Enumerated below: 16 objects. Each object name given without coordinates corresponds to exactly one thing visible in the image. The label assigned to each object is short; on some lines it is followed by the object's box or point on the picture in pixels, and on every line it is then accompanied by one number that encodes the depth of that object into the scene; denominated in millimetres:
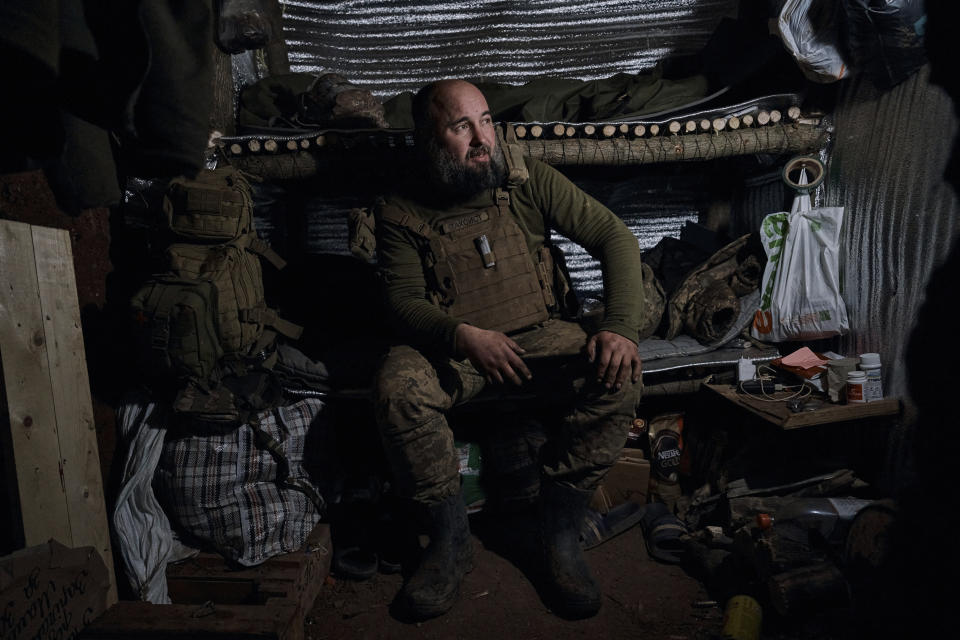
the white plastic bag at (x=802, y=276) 3084
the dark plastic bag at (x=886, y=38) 2420
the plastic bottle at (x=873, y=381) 2680
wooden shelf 2617
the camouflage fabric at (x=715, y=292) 3309
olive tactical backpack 2529
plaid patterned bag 2559
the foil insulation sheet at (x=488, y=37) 4074
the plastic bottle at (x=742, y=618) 2105
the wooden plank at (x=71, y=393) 2258
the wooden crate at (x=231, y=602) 2002
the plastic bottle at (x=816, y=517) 2522
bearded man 2391
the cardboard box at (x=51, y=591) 1725
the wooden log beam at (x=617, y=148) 3240
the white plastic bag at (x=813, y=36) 2803
